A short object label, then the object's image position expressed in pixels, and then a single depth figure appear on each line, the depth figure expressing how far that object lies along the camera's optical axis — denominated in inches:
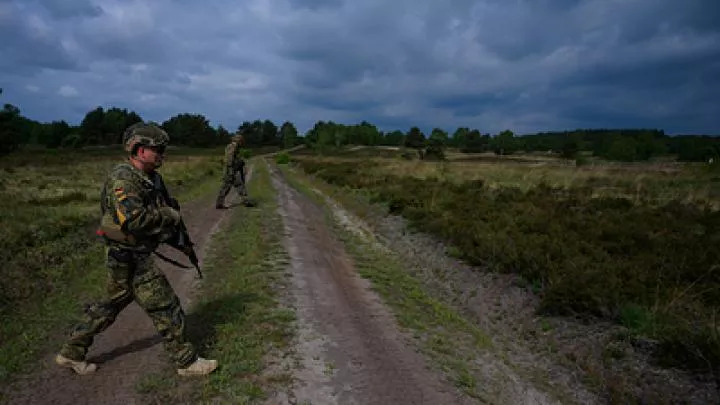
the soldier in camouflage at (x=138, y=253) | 172.9
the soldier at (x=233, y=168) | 669.9
